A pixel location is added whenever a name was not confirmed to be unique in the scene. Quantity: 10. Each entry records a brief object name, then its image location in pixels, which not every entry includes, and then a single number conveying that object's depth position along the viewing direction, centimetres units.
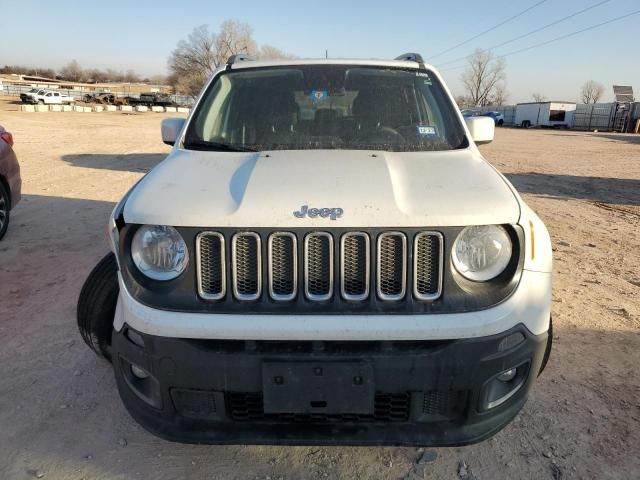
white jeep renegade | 199
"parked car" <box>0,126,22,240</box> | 600
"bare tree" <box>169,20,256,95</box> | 7600
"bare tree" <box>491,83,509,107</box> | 10738
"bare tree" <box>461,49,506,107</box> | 10506
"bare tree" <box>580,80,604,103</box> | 10562
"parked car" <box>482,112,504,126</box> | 5702
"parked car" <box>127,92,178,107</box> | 5879
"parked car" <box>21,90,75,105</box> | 4747
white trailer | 5459
